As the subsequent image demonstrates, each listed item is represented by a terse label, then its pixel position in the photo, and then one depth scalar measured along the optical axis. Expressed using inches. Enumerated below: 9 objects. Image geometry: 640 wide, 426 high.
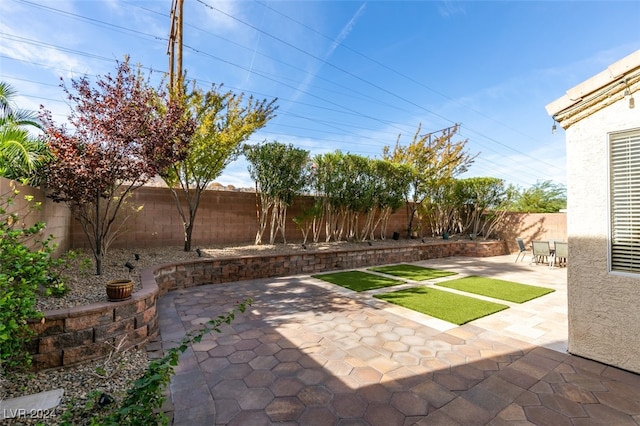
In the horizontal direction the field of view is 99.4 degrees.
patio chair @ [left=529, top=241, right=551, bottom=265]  410.6
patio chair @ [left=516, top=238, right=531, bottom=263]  465.1
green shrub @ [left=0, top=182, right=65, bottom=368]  85.4
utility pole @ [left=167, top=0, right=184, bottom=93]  337.1
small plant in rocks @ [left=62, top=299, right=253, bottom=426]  67.2
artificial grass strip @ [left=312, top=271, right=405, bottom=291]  283.3
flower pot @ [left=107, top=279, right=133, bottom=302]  138.6
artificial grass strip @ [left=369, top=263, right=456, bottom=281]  334.3
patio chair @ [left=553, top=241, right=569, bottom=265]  394.1
